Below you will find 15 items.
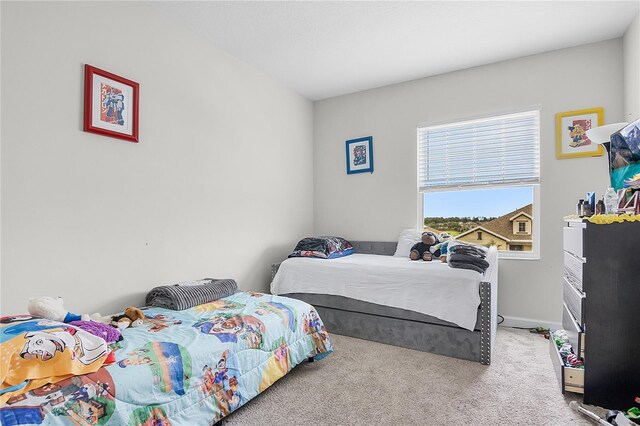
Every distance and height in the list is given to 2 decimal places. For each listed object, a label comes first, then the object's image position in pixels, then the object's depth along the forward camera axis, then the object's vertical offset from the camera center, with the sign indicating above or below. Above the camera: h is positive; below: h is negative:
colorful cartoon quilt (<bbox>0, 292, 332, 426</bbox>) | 1.20 -0.68
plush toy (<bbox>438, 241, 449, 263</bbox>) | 3.13 -0.31
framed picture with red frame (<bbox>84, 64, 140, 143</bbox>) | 2.07 +0.72
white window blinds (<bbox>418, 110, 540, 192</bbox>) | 3.21 +0.65
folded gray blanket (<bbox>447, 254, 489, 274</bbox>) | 2.50 -0.35
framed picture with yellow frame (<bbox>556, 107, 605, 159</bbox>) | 2.90 +0.75
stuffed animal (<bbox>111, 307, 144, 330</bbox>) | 1.83 -0.58
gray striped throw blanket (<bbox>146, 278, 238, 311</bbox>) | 2.20 -0.54
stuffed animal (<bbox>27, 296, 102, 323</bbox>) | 1.57 -0.44
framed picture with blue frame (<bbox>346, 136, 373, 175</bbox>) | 3.97 +0.73
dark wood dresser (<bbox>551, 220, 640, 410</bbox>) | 1.71 -0.50
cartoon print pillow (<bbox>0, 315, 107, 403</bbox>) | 1.13 -0.50
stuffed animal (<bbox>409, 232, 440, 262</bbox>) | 3.23 -0.31
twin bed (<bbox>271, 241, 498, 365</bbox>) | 2.43 -0.67
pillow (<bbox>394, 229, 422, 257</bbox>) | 3.53 -0.26
